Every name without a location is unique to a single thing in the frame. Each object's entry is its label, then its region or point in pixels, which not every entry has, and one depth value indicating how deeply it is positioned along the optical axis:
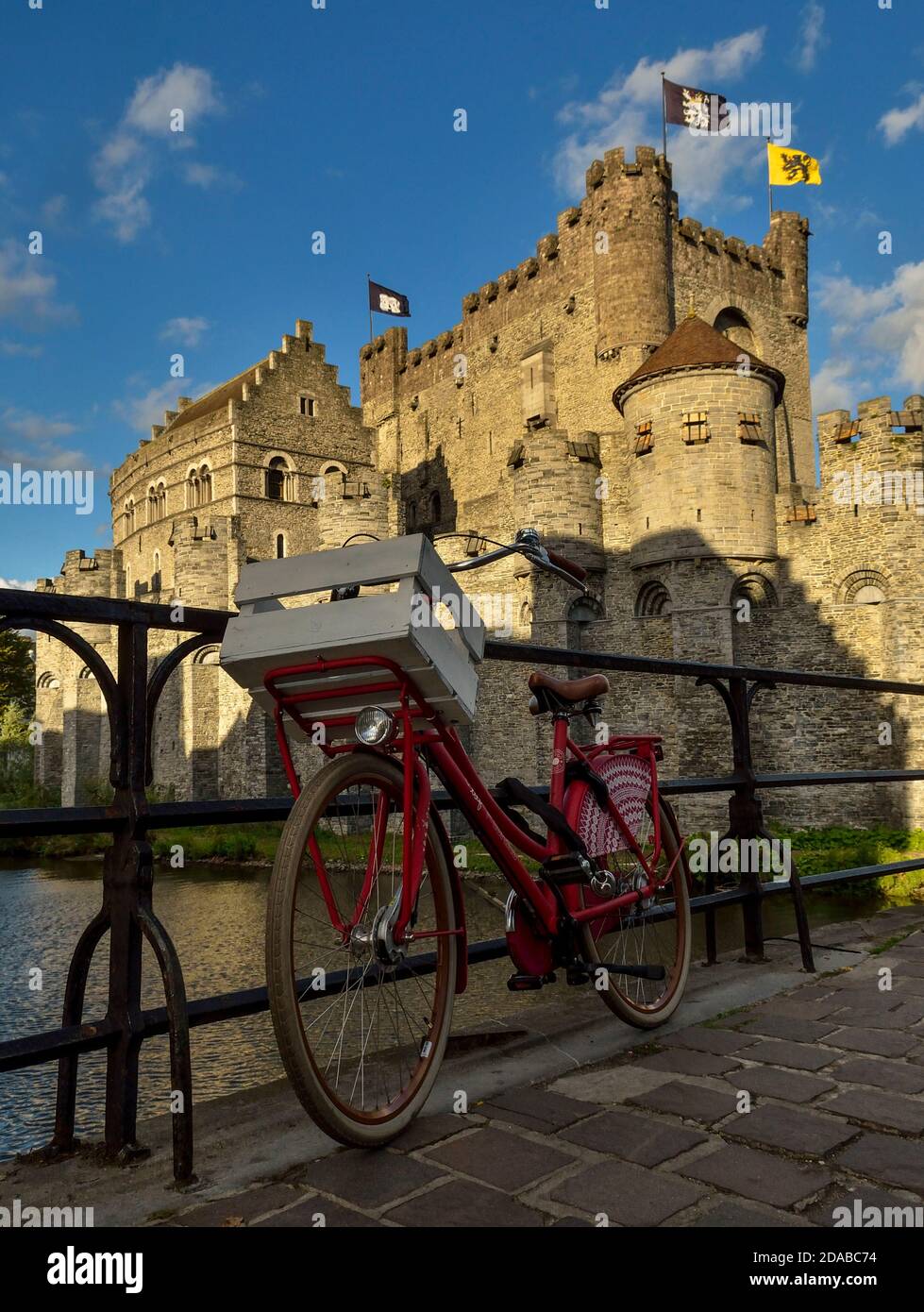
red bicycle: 2.21
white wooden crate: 2.24
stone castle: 22.88
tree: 45.53
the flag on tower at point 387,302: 45.12
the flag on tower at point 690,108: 32.28
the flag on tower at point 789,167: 35.16
